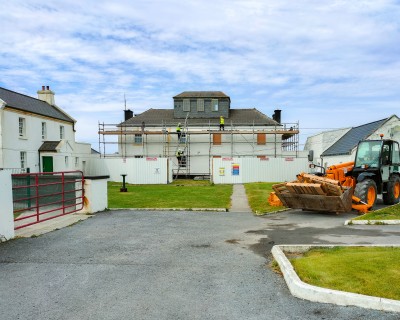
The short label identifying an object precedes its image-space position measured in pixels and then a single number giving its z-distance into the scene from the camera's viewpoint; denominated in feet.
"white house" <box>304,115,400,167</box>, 102.63
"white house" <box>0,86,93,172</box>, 88.43
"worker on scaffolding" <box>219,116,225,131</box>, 128.41
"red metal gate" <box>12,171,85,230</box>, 43.80
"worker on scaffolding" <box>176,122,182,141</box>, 123.22
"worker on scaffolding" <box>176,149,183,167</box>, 126.38
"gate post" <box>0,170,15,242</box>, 28.26
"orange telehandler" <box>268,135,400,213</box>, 39.32
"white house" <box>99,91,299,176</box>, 129.29
